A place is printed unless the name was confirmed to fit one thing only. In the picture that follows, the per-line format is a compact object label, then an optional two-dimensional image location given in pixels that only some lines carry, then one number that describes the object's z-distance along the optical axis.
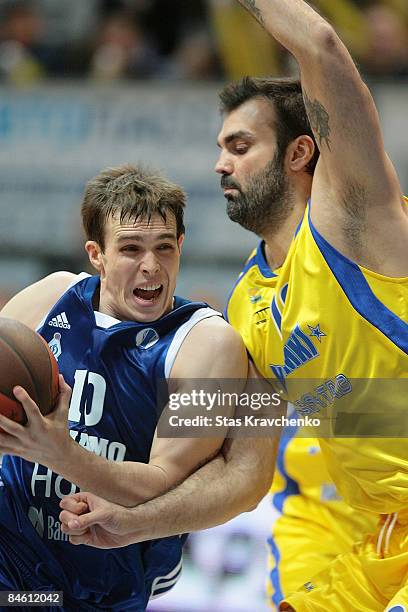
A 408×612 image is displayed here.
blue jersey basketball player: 7.73
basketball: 6.39
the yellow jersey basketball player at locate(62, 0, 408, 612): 7.19
